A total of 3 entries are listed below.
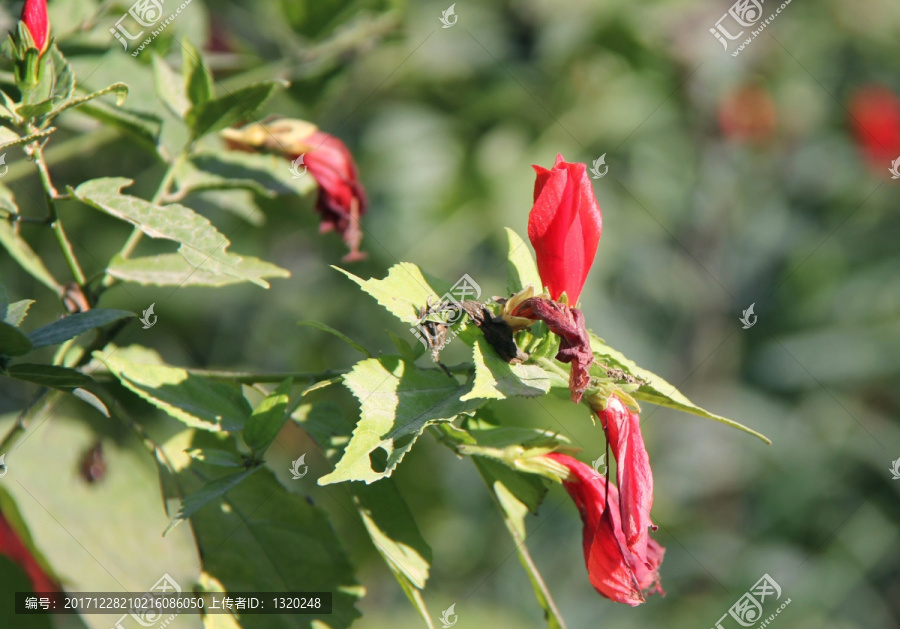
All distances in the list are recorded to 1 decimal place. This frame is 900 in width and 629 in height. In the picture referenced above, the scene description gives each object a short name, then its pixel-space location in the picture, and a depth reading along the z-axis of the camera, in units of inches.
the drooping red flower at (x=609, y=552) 24.8
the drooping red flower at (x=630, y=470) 24.5
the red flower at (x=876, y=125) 53.3
